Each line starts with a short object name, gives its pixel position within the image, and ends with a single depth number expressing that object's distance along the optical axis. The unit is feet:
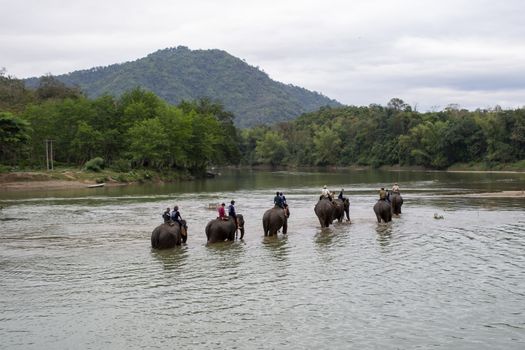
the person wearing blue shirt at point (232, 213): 79.56
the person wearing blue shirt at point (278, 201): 85.93
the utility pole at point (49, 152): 254.47
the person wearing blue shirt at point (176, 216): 77.46
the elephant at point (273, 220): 82.89
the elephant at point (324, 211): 90.33
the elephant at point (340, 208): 96.17
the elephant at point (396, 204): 107.86
